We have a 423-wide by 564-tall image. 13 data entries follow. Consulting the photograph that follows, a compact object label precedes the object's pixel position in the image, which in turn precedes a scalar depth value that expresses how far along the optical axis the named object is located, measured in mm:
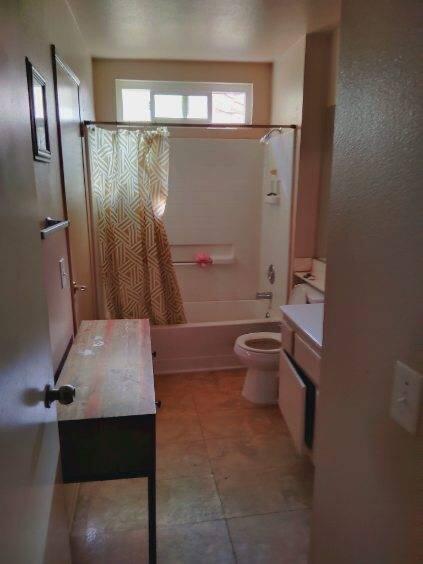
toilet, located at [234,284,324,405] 2678
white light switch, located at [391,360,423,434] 695
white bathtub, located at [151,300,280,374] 3189
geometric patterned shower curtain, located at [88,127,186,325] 3012
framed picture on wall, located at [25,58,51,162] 1425
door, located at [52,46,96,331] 2025
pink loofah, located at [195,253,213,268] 3883
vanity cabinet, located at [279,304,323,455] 1837
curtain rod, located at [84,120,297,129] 2943
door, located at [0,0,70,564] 706
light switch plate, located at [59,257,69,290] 1886
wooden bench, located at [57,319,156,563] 1405
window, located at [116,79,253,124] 3512
